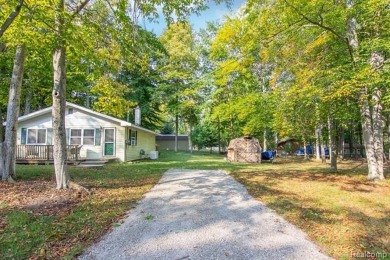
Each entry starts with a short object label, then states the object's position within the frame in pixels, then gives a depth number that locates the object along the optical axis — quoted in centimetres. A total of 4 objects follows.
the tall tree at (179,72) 2741
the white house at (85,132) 1702
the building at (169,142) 4203
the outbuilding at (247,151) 1902
